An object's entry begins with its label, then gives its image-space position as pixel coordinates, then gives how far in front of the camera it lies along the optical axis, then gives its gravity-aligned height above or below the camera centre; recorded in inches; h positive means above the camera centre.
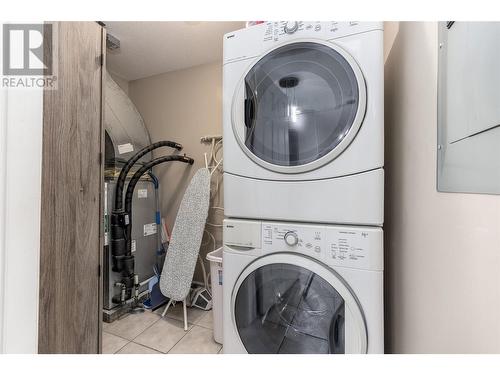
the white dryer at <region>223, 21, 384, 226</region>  30.5 +10.1
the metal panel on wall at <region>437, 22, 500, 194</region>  16.4 +7.0
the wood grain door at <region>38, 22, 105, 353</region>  27.7 -1.2
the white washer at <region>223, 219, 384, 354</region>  30.0 -15.1
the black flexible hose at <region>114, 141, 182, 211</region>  67.0 +3.6
